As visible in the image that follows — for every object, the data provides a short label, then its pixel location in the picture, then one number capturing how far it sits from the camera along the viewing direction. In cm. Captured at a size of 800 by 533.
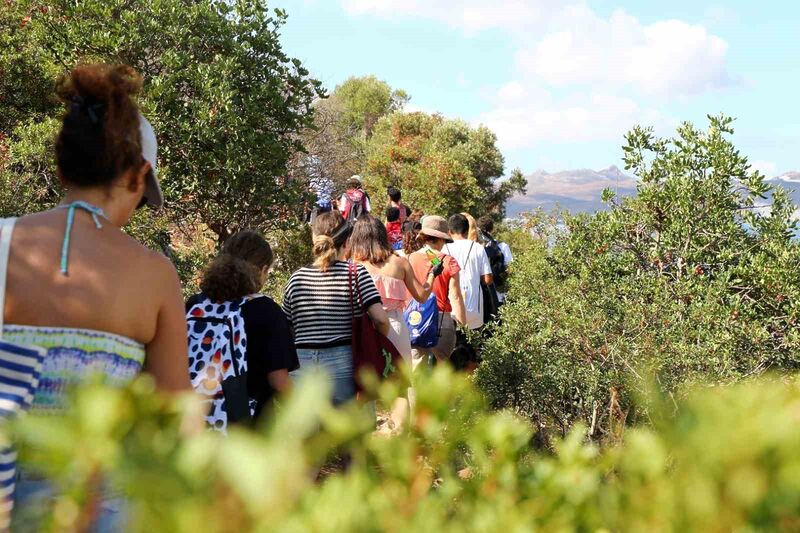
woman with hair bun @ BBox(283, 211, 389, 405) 524
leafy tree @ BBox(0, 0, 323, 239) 844
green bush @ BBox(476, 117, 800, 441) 547
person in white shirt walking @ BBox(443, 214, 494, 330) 803
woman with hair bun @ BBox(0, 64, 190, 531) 194
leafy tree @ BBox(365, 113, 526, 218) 2241
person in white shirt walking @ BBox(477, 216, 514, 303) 928
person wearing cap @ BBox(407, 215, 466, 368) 746
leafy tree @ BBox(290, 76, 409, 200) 2372
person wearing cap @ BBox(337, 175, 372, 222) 1188
